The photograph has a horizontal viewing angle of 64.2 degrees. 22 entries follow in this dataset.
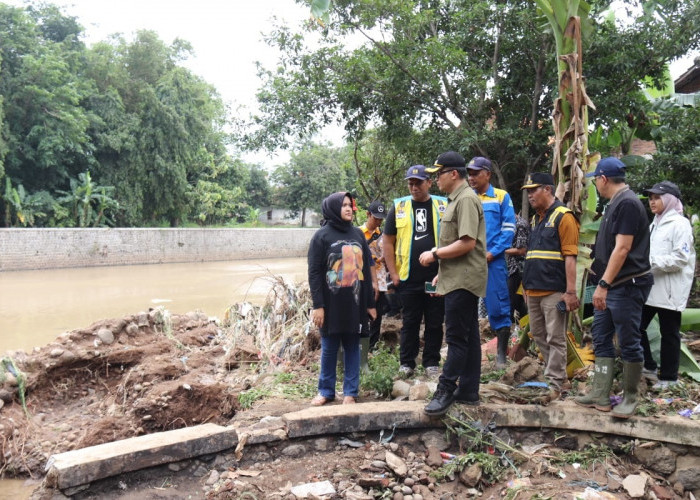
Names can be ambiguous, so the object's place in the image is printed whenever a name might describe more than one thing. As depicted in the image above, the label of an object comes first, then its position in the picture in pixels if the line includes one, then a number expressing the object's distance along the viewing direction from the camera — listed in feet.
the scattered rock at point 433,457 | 10.78
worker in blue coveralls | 14.79
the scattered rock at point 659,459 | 10.53
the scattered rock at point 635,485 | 9.86
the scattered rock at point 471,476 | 10.27
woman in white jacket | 12.67
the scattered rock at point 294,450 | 11.08
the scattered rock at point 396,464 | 10.33
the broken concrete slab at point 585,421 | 10.44
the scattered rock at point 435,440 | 11.22
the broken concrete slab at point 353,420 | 11.15
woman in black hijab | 13.04
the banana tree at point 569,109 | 14.52
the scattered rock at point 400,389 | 12.87
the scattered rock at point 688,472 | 10.32
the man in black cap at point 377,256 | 18.24
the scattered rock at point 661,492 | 10.10
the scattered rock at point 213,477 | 10.18
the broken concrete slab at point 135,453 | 9.36
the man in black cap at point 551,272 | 12.50
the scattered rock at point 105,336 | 20.76
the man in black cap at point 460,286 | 11.06
